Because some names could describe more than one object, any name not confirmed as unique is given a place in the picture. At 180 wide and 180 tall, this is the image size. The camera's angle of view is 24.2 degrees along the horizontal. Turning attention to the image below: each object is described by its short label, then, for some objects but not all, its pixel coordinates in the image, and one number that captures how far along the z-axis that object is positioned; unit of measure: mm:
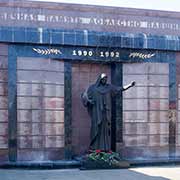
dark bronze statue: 10125
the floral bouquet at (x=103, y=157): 9931
